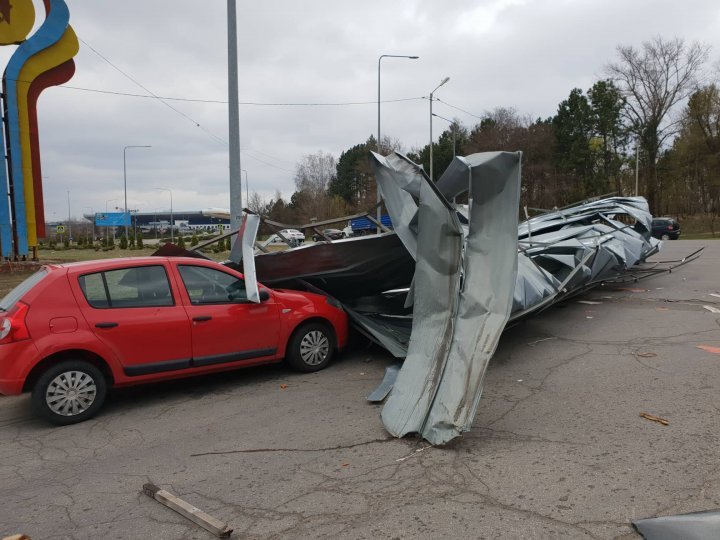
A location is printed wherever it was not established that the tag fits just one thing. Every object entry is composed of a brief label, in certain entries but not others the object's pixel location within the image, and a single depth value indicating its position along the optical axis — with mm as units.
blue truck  38100
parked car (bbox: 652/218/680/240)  35125
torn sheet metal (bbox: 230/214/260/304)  6020
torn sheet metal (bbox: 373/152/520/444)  4441
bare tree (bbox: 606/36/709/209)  51594
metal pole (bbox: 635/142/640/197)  50456
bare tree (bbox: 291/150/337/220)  67312
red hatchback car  4895
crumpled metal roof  4551
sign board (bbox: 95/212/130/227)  76375
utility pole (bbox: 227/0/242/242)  10781
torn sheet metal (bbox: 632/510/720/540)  2840
